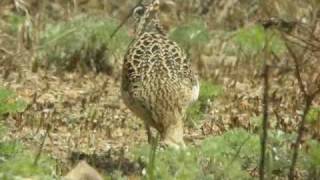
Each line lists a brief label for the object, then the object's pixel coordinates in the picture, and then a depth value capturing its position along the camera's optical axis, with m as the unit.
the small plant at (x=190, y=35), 18.53
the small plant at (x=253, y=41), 17.24
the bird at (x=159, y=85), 12.34
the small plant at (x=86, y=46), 17.33
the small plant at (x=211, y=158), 9.84
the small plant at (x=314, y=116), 12.27
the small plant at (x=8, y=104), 12.08
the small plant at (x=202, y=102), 14.61
